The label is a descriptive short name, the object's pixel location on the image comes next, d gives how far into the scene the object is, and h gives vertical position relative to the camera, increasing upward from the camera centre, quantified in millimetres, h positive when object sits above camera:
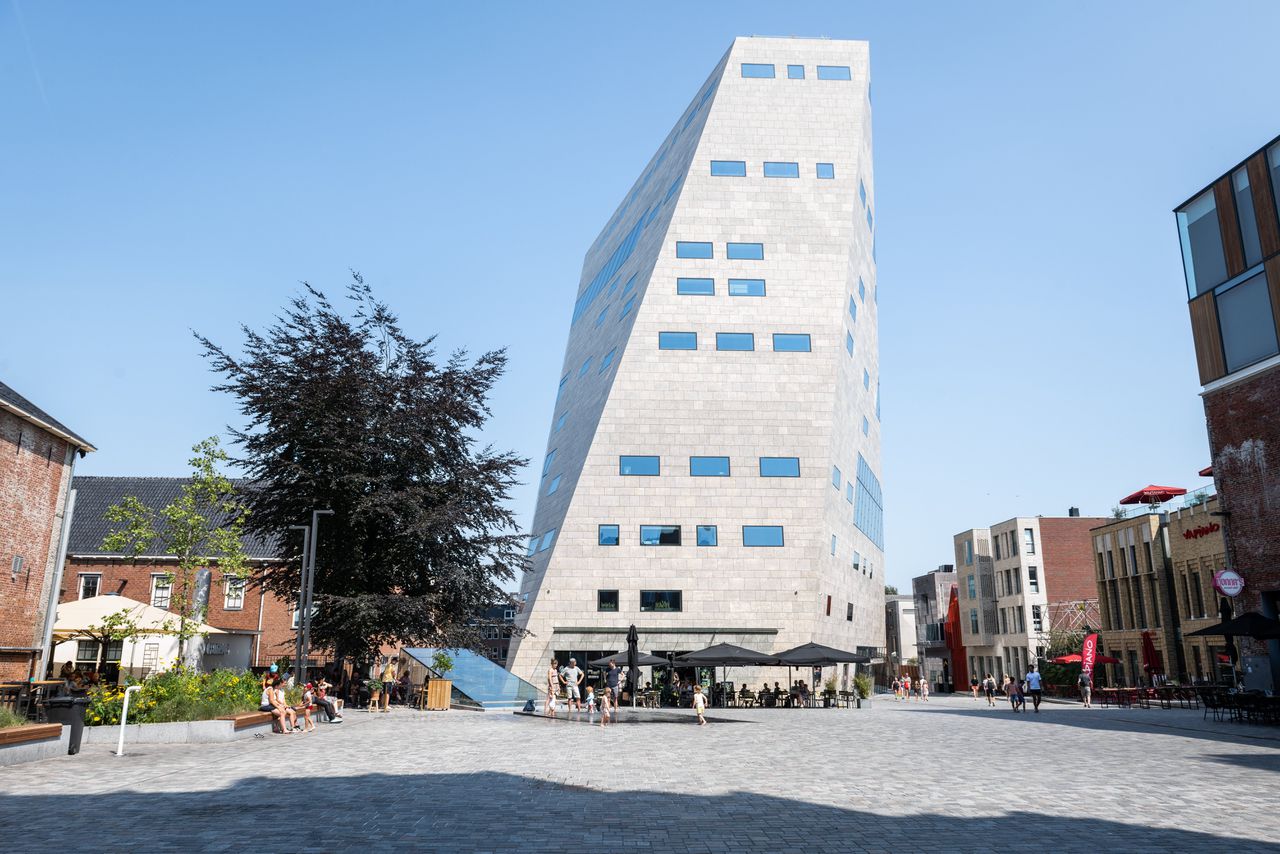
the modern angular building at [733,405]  43750 +12703
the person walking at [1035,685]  36406 -1277
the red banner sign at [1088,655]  44000 -65
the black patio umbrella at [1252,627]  24781 +720
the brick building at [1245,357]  27000 +9139
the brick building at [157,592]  51906 +3441
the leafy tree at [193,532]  28094 +3789
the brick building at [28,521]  29359 +4402
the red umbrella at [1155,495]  59594 +10305
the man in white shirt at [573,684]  33062 -1123
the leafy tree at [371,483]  31750 +6090
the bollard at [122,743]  16250 -1614
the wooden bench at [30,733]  14594 -1330
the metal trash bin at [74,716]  16422 -1142
